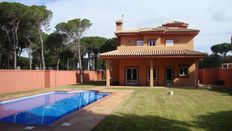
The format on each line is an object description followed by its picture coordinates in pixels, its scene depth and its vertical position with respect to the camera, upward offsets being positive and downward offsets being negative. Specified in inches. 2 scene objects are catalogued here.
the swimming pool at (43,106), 272.4 -78.6
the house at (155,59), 697.6 +39.3
